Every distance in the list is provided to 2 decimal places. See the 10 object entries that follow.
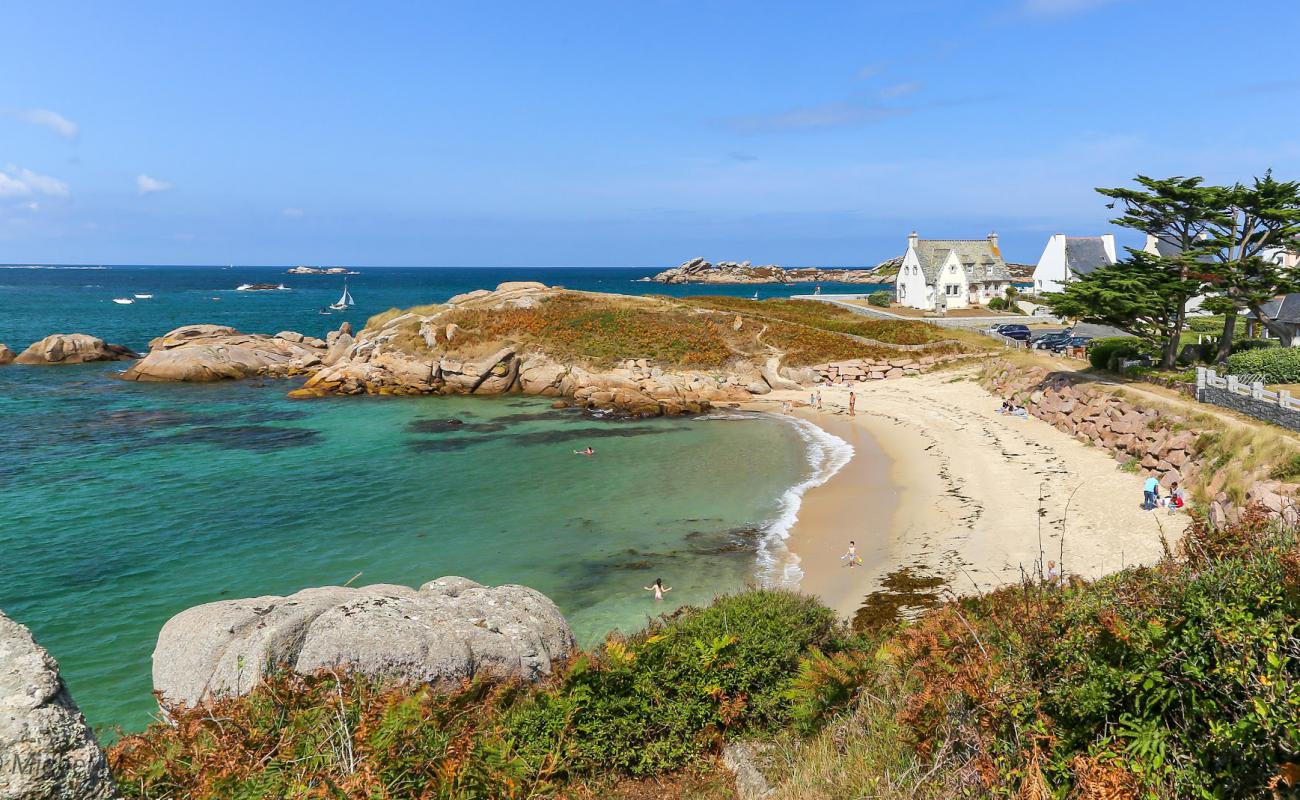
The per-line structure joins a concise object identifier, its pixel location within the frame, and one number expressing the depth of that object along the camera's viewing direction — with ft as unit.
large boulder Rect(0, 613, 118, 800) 15.21
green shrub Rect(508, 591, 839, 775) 29.71
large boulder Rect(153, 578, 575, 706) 34.24
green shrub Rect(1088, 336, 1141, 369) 117.70
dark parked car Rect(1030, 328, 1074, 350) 159.12
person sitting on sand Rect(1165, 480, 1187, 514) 72.33
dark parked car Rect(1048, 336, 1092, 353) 155.43
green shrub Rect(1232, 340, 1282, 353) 109.91
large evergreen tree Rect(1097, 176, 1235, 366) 98.99
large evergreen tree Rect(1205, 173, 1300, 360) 94.99
